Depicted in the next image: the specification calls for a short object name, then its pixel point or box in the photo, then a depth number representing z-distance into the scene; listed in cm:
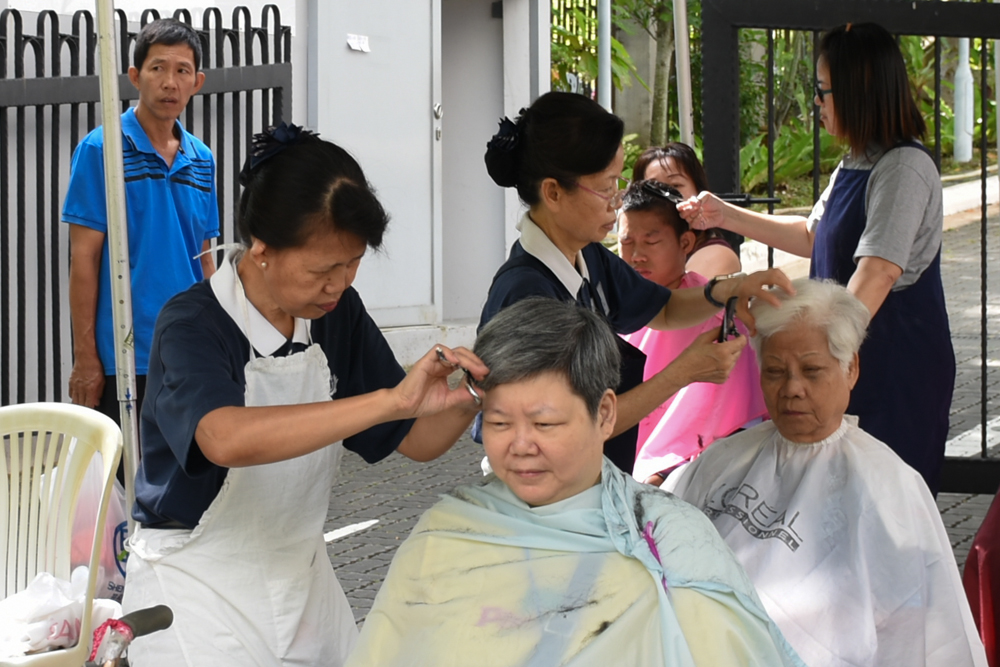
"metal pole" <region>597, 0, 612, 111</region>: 866
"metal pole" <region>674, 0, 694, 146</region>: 411
